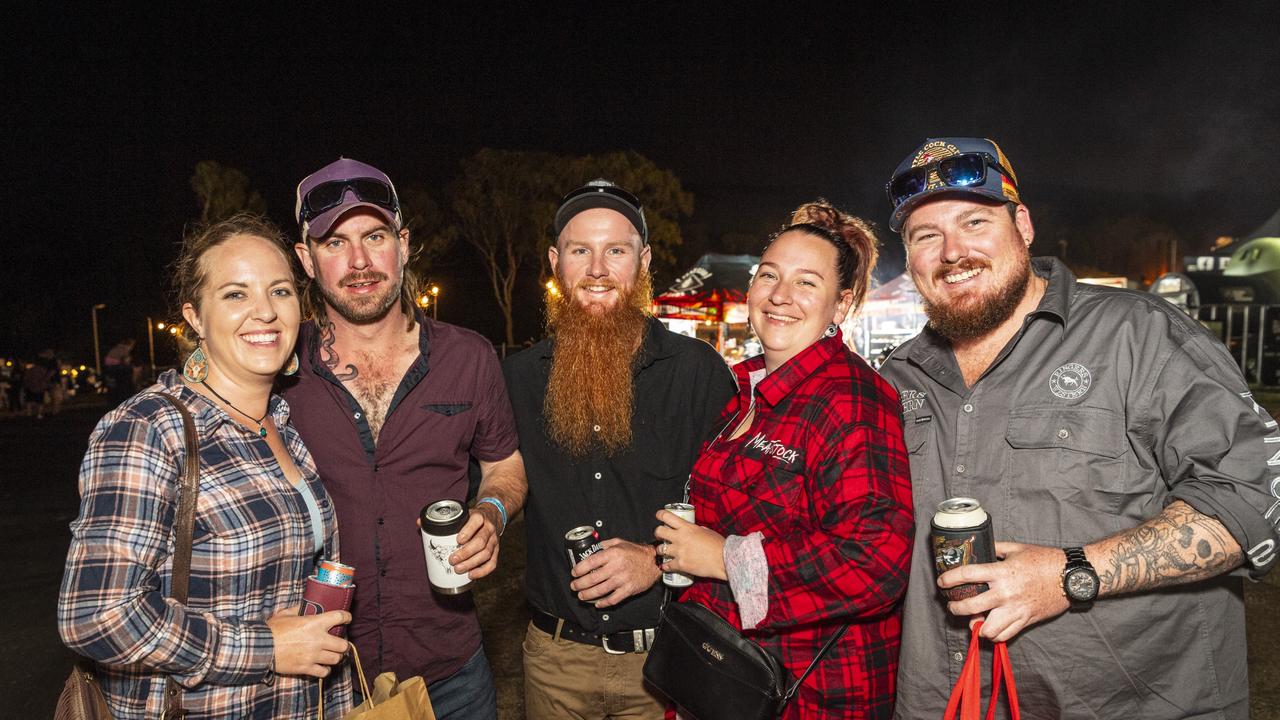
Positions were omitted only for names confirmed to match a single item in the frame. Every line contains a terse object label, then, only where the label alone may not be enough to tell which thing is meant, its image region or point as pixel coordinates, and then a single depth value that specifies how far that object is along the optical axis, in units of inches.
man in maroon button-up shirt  109.8
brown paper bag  78.4
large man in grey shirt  74.9
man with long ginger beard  114.7
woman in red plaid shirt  82.4
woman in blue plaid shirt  75.5
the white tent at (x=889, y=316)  759.1
